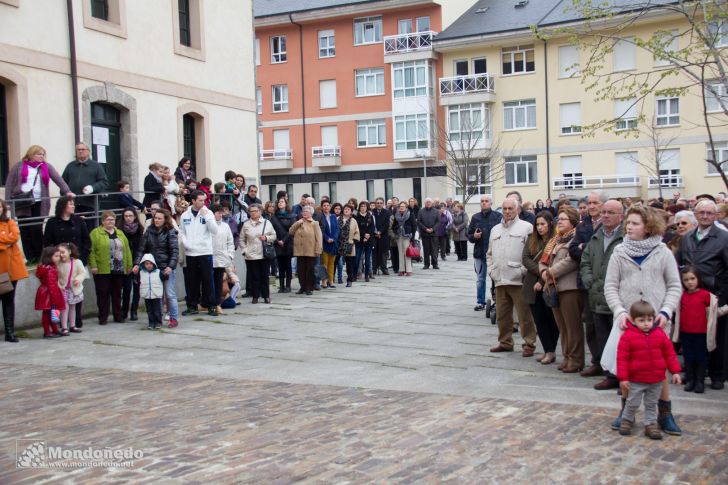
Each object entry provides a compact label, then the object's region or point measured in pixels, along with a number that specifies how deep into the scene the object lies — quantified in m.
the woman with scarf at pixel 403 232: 21.59
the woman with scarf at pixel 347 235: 19.27
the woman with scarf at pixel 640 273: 7.26
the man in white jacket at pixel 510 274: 10.29
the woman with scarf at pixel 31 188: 13.52
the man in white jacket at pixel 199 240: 14.12
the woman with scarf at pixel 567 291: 9.22
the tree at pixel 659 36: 12.01
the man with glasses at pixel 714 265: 8.53
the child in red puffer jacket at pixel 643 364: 6.70
